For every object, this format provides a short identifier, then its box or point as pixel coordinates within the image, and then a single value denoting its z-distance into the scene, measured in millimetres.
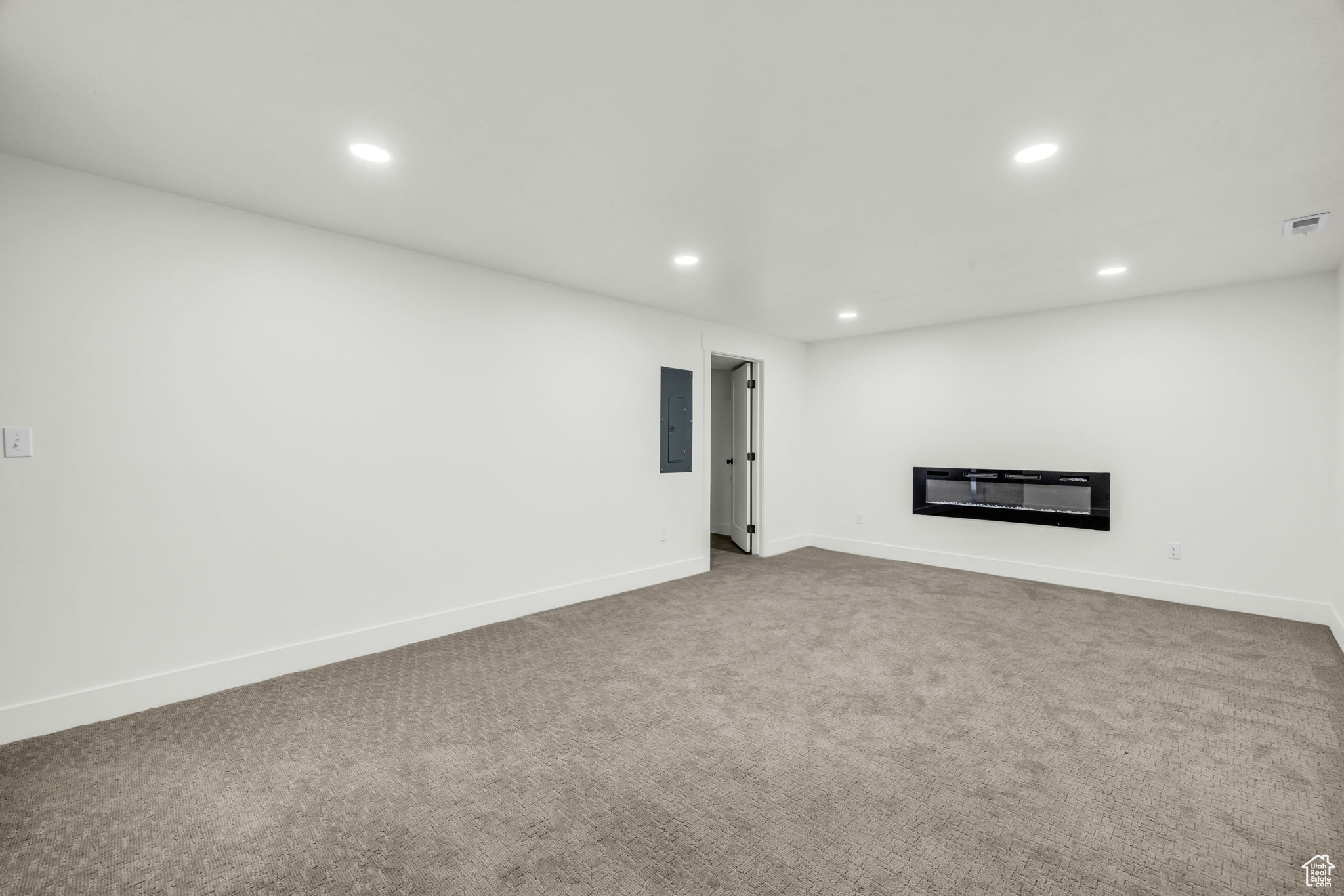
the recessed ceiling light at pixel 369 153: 2285
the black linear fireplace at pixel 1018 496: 4781
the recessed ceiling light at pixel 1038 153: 2236
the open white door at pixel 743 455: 6199
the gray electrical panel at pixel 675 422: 5039
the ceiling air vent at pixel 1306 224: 2885
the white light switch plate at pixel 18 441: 2340
